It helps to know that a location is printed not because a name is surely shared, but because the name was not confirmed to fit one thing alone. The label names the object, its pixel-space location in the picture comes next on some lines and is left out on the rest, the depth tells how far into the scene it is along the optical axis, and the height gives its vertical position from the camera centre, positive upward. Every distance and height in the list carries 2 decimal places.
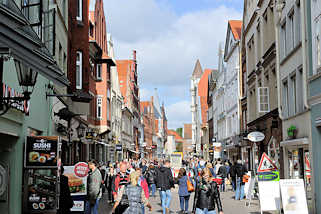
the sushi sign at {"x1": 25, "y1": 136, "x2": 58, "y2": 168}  10.91 +0.19
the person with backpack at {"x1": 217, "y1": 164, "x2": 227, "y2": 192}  25.73 -0.67
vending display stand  10.88 -0.32
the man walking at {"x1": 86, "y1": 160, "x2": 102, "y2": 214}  13.73 -0.84
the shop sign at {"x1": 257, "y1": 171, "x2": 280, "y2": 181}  15.38 -0.54
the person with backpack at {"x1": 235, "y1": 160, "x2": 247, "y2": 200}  21.98 -0.92
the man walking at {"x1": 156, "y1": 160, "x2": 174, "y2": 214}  16.05 -0.86
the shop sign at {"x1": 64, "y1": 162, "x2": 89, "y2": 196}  13.50 -0.53
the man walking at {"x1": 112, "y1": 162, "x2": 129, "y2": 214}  9.39 -0.56
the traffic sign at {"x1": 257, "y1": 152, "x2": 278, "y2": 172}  15.69 -0.19
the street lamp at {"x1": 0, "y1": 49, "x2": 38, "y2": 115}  7.89 +1.38
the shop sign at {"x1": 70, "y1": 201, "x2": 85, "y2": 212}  13.44 -1.28
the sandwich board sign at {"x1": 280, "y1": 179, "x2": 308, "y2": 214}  12.85 -0.99
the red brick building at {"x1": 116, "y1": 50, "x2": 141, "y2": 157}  62.42 +10.13
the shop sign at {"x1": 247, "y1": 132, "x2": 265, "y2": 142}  22.86 +1.10
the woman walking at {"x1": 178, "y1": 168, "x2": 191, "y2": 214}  16.02 -0.88
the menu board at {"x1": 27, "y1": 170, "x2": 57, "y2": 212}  10.90 -0.77
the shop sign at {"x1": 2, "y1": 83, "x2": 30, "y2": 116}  9.04 +1.29
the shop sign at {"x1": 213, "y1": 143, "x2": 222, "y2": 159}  44.10 +0.98
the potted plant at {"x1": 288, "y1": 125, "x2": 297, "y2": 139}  18.55 +1.07
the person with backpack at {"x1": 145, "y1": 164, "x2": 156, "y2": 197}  24.69 -1.05
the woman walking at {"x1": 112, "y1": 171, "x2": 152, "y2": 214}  9.35 -0.69
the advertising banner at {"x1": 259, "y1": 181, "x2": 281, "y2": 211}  14.87 -1.14
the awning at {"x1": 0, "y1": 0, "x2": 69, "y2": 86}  5.28 +1.38
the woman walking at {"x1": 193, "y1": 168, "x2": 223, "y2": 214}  10.66 -0.79
